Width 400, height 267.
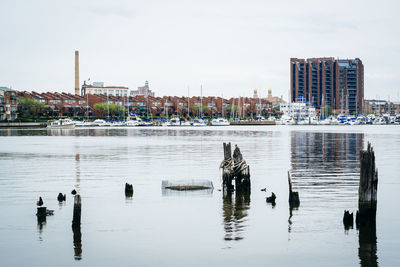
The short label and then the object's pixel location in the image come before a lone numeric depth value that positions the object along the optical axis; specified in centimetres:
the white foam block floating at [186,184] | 3254
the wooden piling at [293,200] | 2712
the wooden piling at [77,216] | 2196
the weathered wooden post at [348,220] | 2291
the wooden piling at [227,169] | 3105
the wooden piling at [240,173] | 3116
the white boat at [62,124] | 18488
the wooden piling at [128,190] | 3148
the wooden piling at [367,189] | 2072
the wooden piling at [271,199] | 2854
